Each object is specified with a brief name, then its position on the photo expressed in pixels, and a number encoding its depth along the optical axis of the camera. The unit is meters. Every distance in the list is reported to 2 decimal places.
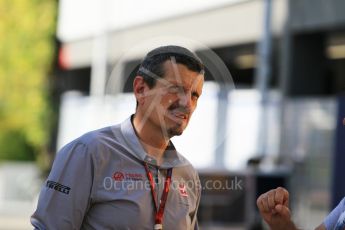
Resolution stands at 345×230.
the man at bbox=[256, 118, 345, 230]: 6.43
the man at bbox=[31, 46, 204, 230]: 6.24
